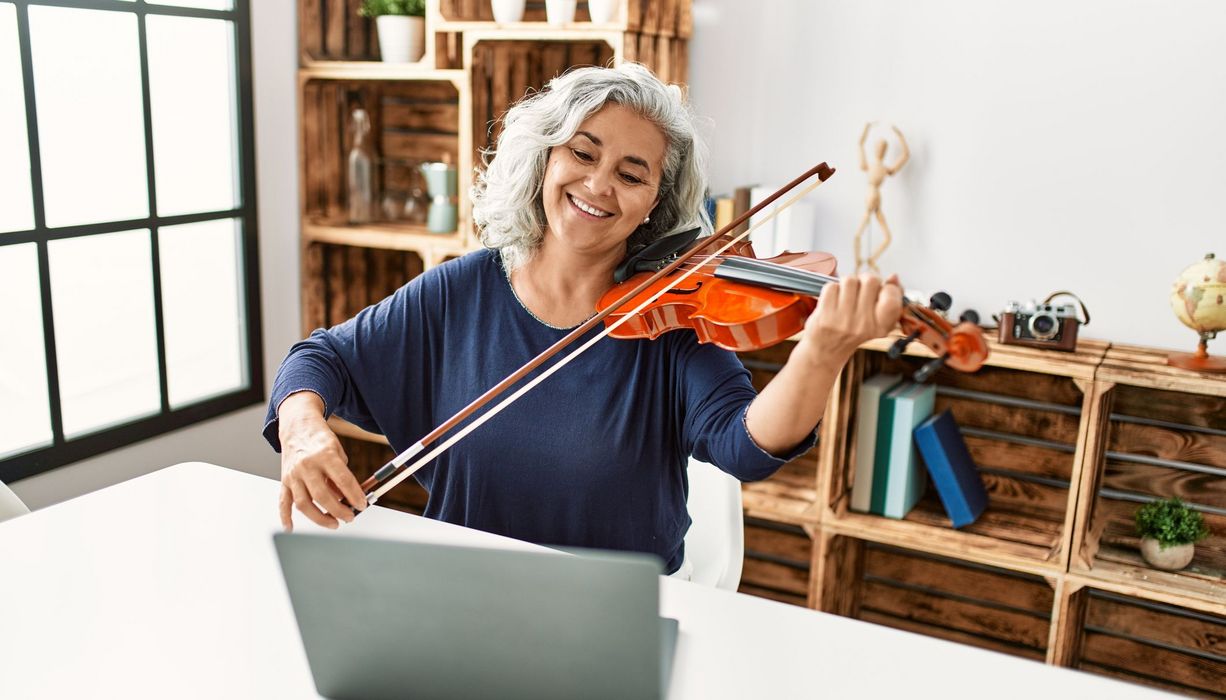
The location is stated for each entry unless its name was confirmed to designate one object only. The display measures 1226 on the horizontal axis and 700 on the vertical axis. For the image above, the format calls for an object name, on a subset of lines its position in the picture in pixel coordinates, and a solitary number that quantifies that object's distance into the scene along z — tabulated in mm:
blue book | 2352
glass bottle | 2955
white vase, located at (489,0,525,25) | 2543
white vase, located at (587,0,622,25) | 2396
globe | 2002
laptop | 875
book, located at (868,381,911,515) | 2396
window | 2273
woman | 1581
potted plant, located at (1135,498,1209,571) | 2178
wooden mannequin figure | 2402
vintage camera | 2195
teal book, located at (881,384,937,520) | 2375
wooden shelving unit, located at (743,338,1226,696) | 2182
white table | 1035
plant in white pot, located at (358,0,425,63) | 2762
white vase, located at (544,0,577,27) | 2473
